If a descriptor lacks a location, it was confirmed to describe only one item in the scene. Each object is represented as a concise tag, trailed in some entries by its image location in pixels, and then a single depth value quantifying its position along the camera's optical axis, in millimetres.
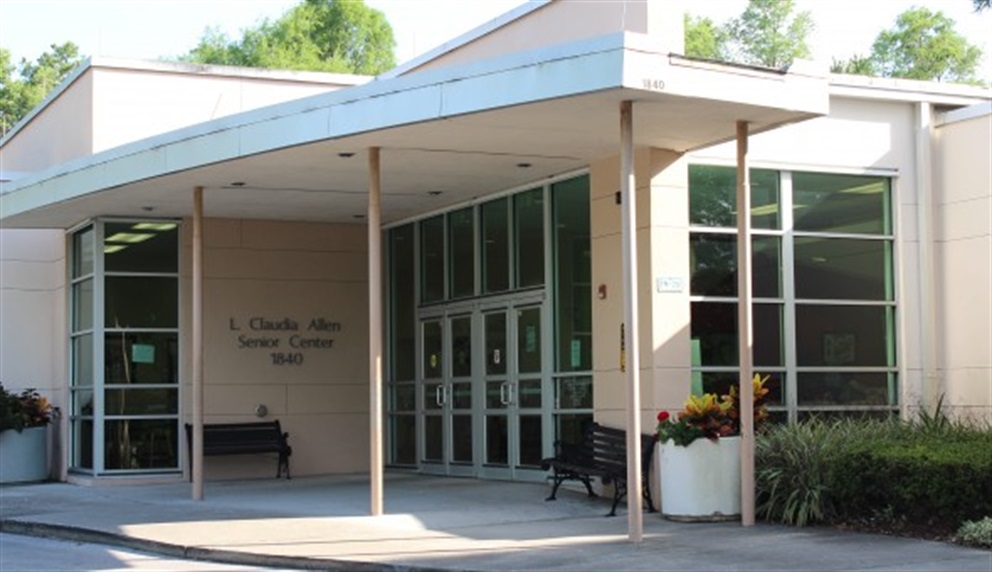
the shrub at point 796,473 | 12758
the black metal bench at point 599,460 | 13938
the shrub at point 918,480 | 11562
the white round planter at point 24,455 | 19781
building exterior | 13219
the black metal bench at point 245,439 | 18578
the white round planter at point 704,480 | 13062
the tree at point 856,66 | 56469
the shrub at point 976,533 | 11031
